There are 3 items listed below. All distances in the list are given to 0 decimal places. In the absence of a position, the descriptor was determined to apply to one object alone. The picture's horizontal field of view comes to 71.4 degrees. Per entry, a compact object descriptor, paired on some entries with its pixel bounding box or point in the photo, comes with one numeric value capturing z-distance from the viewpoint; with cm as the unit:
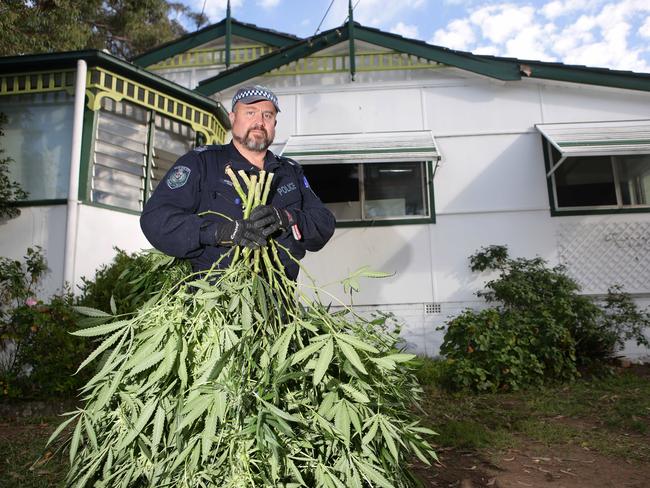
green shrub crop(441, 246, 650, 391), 525
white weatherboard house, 684
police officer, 191
